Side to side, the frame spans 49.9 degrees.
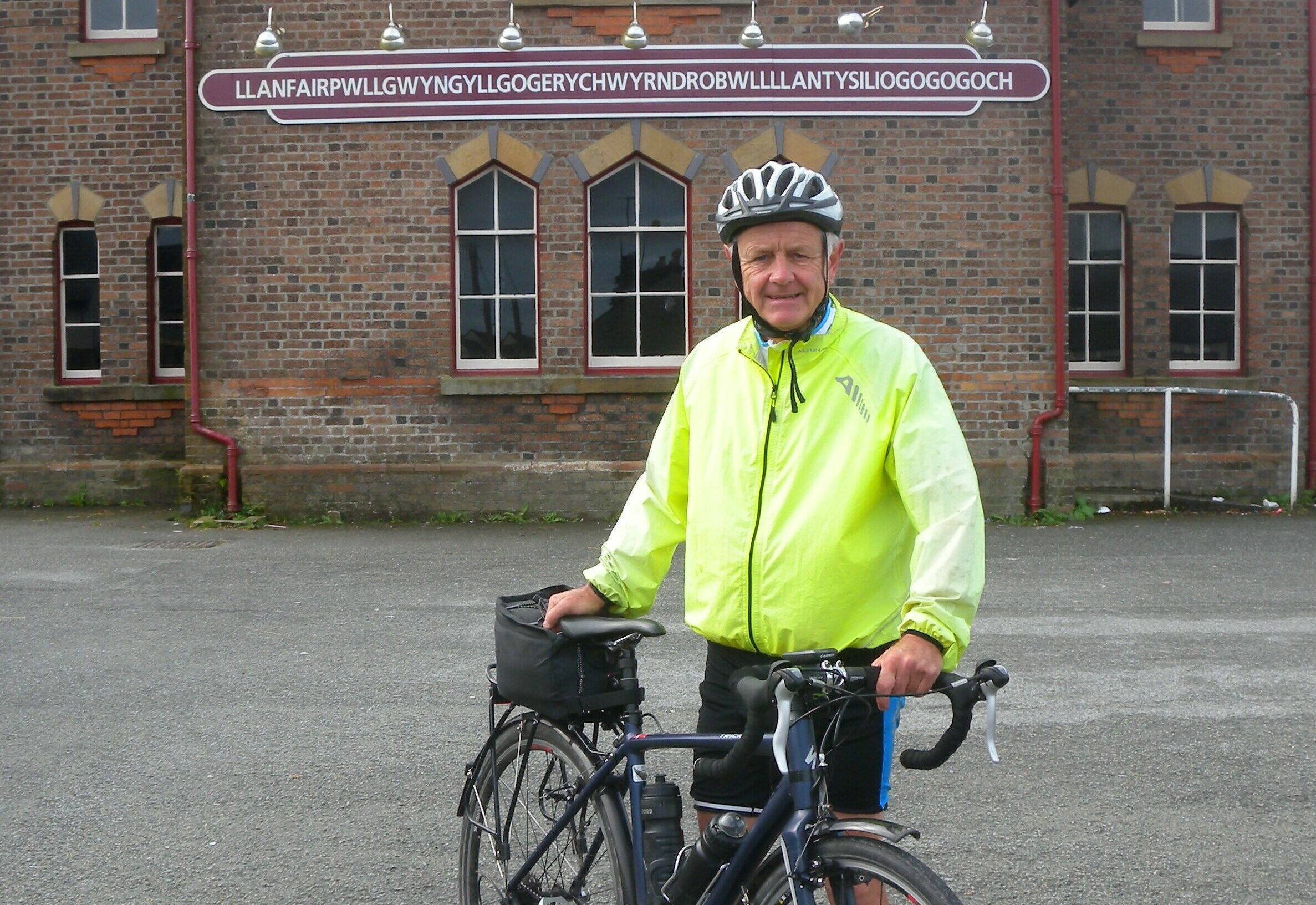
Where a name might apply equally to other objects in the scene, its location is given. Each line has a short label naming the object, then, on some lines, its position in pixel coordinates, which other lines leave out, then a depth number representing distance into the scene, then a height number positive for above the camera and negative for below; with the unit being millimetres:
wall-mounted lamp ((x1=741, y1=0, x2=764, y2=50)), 12656 +3531
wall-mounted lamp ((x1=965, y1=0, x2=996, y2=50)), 12828 +3573
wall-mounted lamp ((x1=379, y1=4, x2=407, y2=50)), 12703 +3546
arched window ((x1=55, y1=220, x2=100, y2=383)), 14961 +1381
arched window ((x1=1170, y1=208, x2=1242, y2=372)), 14883 +1439
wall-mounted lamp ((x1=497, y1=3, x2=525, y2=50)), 12734 +3564
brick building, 13125 +1528
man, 2748 -95
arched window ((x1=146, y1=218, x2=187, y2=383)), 14820 +1386
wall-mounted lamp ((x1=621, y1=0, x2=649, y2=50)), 12688 +3536
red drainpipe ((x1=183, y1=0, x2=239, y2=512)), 13023 +1613
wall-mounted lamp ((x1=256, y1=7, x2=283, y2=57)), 12742 +3529
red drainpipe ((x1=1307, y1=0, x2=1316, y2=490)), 14500 +1554
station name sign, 13023 +3210
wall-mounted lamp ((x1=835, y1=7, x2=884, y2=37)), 12562 +3620
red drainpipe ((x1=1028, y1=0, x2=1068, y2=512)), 13094 +1441
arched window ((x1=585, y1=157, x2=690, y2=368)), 13383 +1550
